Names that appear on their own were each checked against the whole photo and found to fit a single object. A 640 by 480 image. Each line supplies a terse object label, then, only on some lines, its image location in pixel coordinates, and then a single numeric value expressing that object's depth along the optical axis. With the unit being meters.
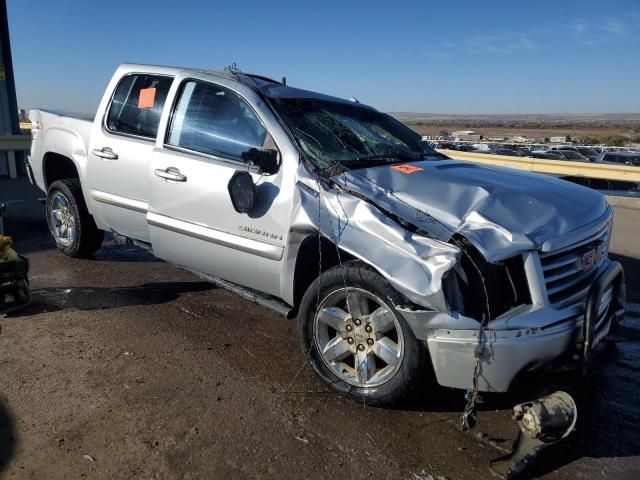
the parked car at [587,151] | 23.85
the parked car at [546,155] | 22.14
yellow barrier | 10.91
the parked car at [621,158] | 16.36
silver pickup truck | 2.71
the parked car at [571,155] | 21.93
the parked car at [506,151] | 23.69
